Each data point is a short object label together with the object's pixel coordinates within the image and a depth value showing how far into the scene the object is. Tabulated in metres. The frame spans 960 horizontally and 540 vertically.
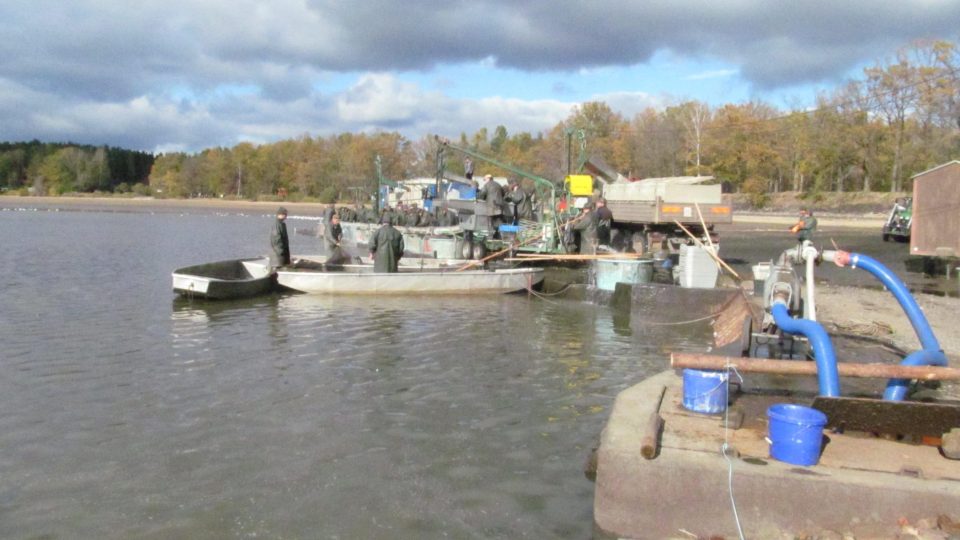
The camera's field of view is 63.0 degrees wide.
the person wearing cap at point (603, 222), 19.81
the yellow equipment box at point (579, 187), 22.89
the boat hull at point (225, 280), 15.27
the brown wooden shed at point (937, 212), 20.53
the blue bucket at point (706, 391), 5.96
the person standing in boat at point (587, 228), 19.61
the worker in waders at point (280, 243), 17.19
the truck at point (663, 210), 19.83
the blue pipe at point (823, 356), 5.70
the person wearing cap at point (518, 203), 22.86
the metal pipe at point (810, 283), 7.57
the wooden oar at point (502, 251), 18.31
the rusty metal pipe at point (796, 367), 5.43
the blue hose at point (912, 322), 6.00
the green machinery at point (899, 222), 33.44
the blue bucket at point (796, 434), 4.82
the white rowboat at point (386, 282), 16.30
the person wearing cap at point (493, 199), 21.73
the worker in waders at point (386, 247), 16.59
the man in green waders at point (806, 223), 17.29
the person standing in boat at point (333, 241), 18.42
